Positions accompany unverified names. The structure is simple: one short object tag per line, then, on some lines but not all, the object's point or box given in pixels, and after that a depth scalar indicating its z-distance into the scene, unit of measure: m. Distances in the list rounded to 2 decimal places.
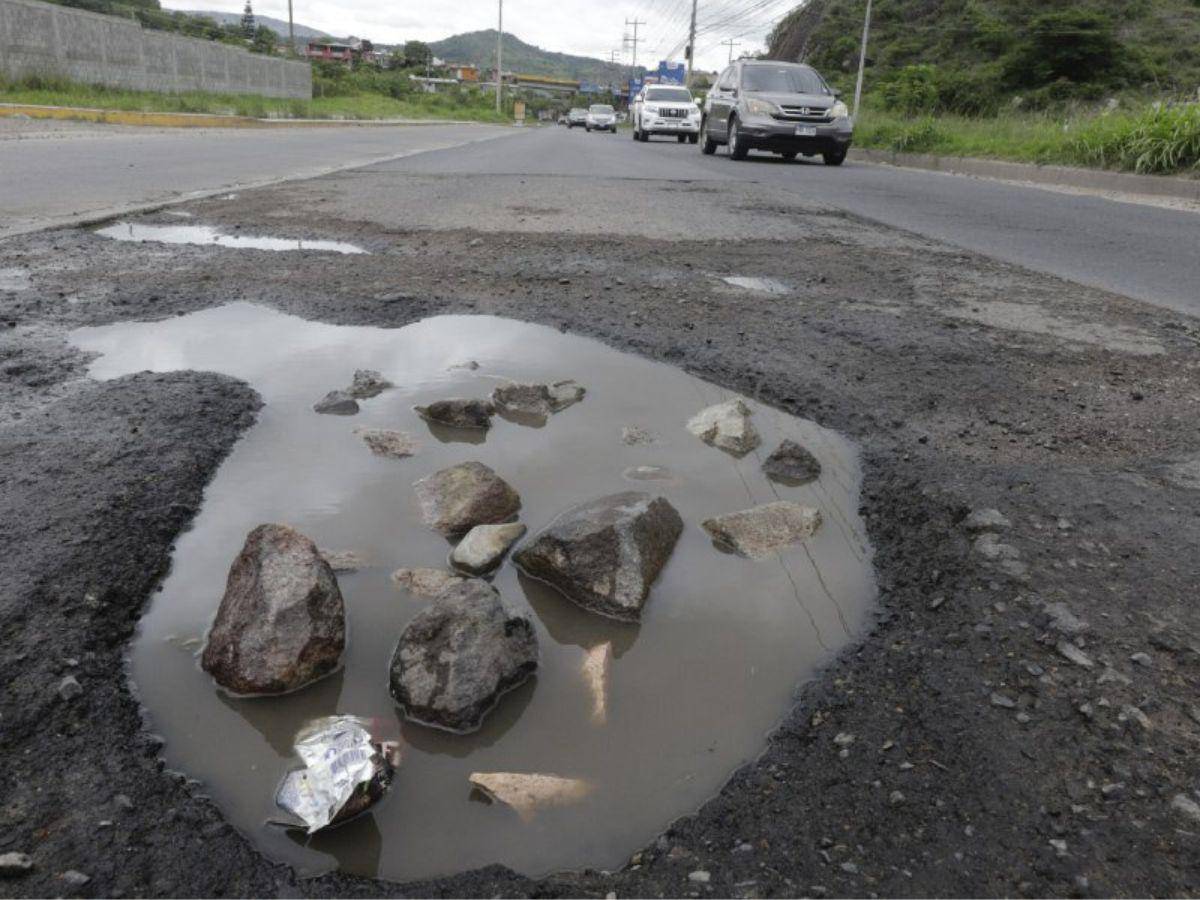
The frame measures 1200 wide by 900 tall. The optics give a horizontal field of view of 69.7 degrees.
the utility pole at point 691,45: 52.08
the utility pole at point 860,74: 20.53
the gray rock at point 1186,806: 1.19
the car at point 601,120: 47.69
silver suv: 13.07
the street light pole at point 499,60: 66.16
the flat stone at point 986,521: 1.95
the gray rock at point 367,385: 2.86
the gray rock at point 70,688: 1.41
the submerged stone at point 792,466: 2.42
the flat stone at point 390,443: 2.49
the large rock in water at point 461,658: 1.51
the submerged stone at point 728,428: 2.58
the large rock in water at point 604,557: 1.86
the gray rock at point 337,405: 2.72
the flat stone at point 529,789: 1.35
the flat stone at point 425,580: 1.86
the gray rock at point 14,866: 1.10
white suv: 26.05
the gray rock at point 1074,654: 1.49
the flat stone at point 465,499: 2.12
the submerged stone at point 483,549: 1.96
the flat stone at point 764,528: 2.11
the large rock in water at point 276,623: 1.57
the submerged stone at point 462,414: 2.68
